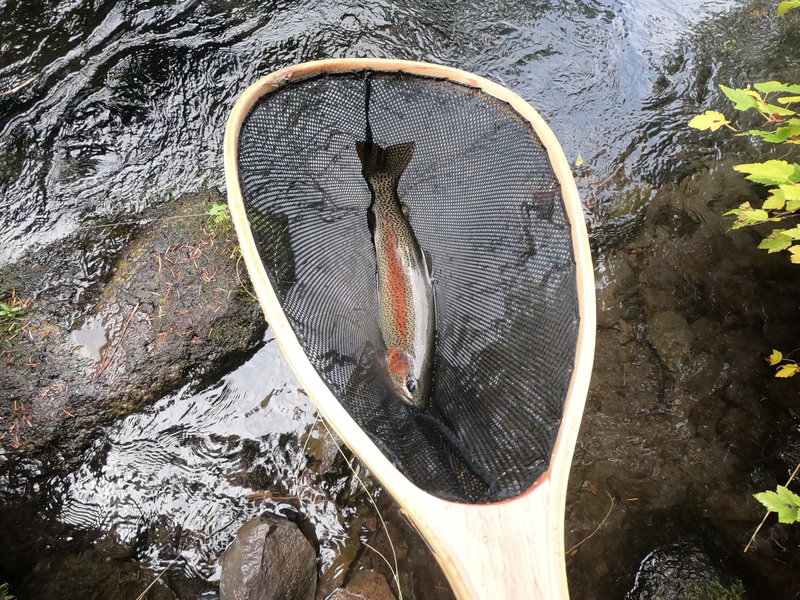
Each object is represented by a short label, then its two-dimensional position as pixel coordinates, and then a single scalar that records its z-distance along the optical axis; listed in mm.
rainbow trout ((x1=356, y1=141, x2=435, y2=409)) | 604
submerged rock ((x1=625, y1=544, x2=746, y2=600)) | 561
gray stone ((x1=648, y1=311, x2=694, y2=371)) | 629
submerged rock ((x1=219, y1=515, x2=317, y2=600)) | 538
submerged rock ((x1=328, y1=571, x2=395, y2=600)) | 568
